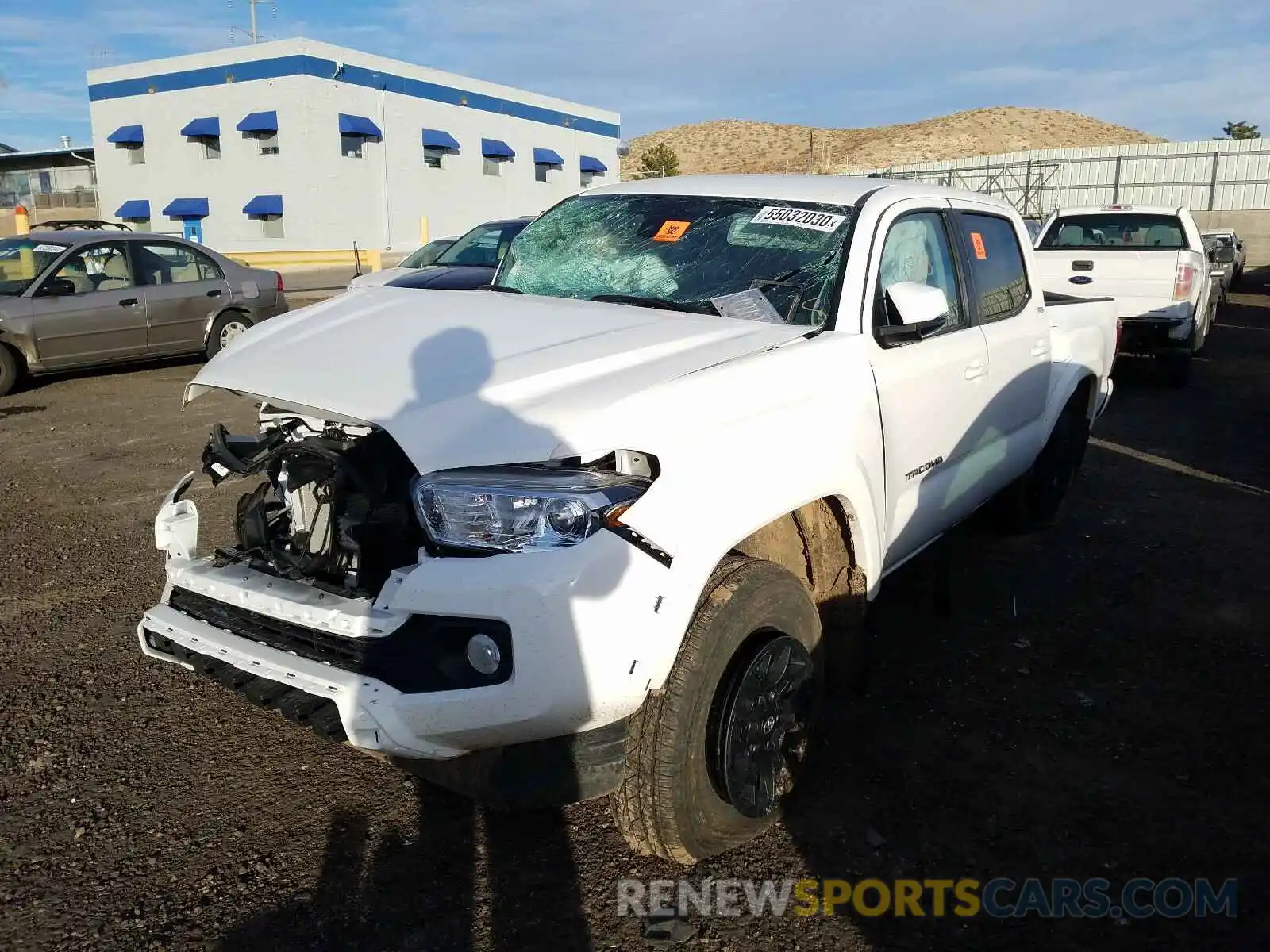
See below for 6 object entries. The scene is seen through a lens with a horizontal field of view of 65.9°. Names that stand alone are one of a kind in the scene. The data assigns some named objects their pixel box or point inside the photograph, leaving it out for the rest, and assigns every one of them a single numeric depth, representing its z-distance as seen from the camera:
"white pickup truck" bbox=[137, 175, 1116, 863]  2.33
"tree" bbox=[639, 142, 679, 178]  55.41
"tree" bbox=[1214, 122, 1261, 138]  57.27
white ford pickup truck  10.20
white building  32.88
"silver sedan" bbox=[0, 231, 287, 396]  9.90
